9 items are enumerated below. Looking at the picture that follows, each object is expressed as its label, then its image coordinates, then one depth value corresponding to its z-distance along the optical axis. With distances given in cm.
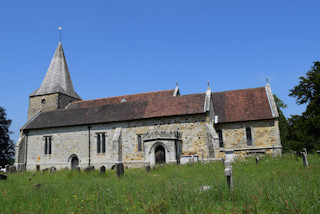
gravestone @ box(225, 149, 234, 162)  1664
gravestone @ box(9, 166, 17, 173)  2159
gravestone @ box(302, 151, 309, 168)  1251
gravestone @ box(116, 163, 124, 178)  1369
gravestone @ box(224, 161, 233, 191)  729
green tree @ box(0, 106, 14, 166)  3762
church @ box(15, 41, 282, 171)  2323
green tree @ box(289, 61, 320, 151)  2814
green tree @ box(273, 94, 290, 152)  3869
